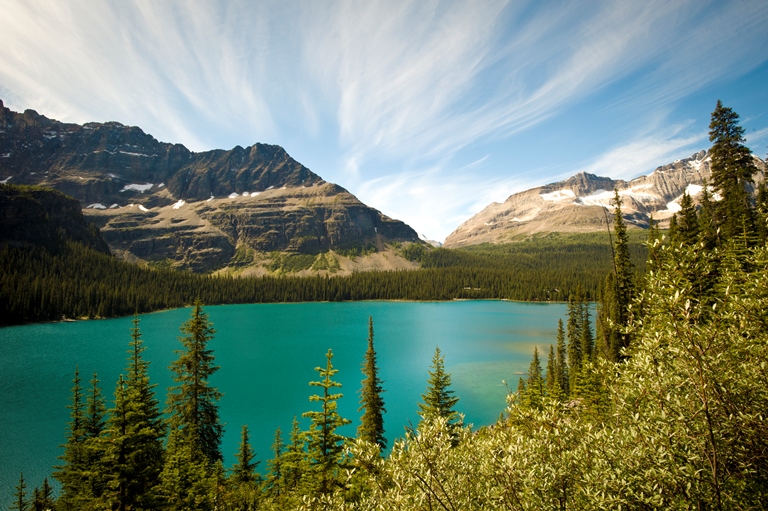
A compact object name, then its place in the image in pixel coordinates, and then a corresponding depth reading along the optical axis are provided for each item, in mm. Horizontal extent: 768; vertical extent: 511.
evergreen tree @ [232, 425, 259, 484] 22744
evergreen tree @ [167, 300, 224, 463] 23594
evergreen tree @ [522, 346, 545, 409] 25727
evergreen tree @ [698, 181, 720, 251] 31869
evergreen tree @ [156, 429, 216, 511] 14711
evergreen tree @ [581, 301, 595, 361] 50003
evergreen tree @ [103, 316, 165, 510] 13344
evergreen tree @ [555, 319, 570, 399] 48144
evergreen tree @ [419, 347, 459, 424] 24164
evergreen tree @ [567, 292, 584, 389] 49938
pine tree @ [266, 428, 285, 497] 22016
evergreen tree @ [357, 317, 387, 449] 24766
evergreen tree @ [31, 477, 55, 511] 18503
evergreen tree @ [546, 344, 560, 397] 44750
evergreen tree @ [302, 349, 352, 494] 15070
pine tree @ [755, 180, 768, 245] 25531
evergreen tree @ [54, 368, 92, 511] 14716
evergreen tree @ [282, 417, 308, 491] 15972
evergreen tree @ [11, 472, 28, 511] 17039
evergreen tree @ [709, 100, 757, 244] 32094
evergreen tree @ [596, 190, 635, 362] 33406
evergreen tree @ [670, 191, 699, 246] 34844
